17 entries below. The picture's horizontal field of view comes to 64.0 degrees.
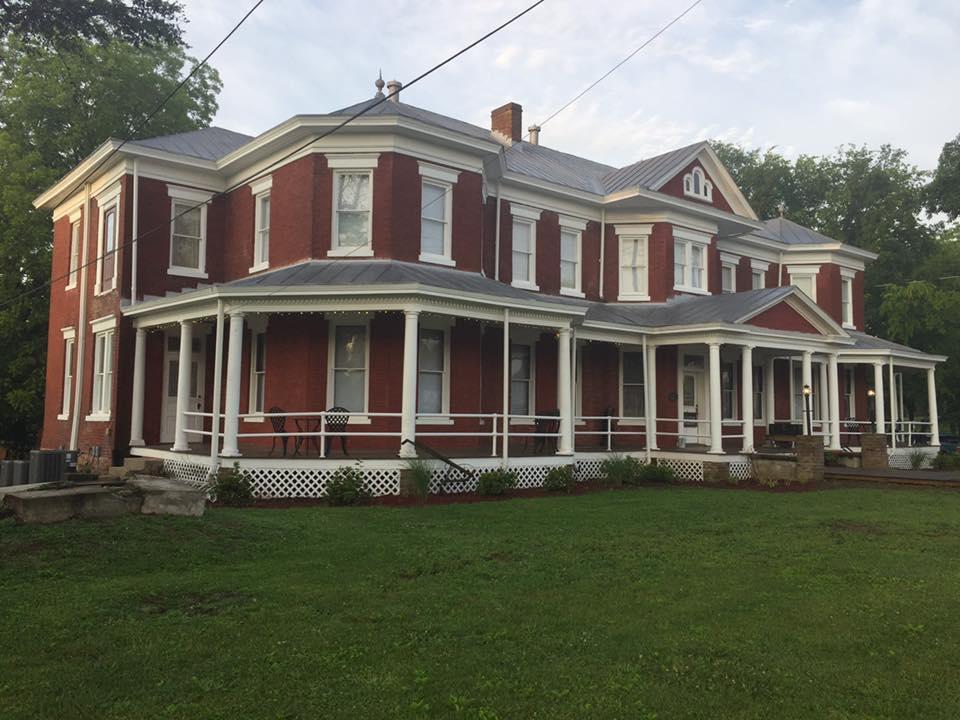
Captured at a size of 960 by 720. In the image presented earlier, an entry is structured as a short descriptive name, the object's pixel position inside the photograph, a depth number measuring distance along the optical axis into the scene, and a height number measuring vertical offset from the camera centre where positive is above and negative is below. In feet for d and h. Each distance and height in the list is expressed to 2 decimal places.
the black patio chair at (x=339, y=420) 45.19 +0.57
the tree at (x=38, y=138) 85.71 +34.44
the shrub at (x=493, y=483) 46.93 -3.14
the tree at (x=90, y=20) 40.29 +21.90
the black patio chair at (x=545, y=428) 58.54 +0.32
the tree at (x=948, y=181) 107.55 +36.04
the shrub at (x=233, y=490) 42.57 -3.41
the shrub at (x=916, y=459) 72.74 -2.14
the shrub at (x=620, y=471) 54.75 -2.71
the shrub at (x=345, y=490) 42.52 -3.39
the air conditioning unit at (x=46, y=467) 46.44 -2.47
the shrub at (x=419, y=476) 43.42 -2.57
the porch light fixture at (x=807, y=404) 64.44 +2.63
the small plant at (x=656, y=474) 57.21 -3.02
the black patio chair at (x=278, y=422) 49.39 +0.45
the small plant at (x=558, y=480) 50.21 -3.13
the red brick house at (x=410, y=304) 50.98 +8.91
